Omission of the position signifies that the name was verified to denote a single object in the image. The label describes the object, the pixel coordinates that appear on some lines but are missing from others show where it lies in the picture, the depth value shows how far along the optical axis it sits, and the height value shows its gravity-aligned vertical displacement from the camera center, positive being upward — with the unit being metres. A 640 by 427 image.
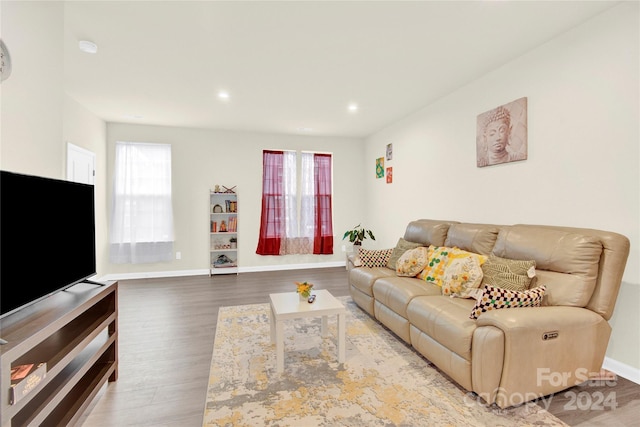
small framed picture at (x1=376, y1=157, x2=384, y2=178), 5.51 +0.90
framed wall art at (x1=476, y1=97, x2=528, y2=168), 2.83 +0.81
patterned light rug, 1.76 -1.16
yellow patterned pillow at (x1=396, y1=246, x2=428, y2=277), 3.17 -0.49
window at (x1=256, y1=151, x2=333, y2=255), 5.82 +0.23
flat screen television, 1.34 -0.10
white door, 3.98 +0.76
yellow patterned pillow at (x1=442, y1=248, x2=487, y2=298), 2.48 -0.51
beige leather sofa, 1.75 -0.70
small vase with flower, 2.53 -0.62
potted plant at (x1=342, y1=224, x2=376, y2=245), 5.75 -0.36
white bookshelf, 5.52 -0.25
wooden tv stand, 1.21 -0.68
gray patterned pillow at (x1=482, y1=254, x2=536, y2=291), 2.19 -0.44
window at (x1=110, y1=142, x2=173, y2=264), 5.08 +0.23
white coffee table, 2.24 -0.73
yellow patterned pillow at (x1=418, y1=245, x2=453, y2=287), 2.89 -0.50
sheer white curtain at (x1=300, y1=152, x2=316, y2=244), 6.03 +0.33
